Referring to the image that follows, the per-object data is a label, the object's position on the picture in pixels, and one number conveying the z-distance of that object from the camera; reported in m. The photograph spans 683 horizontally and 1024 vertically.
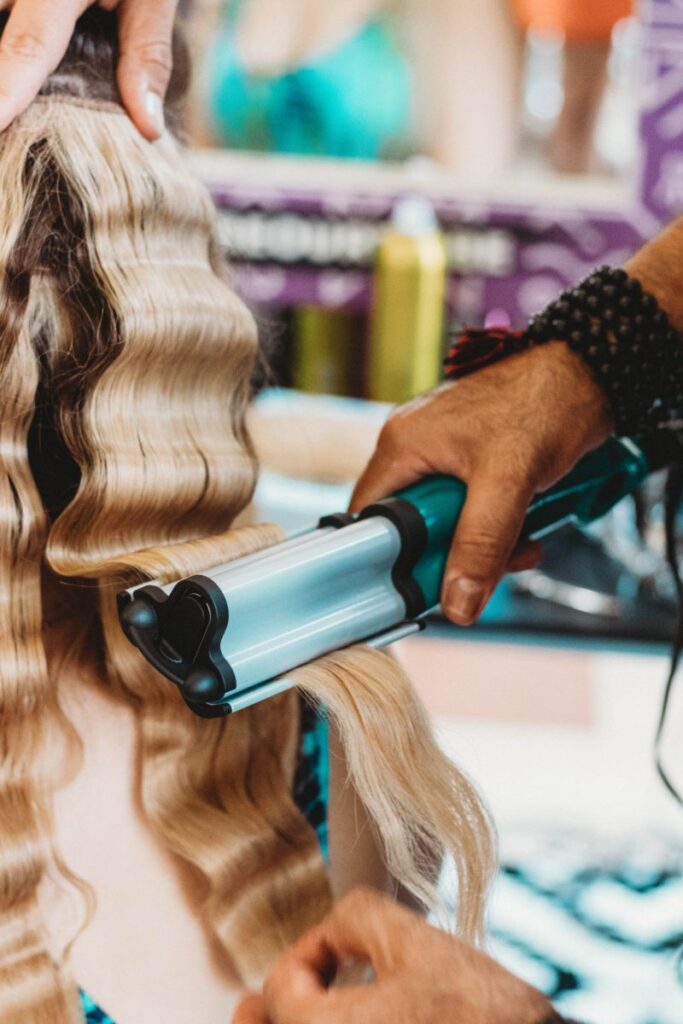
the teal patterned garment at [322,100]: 2.02
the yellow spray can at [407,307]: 2.01
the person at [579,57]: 1.92
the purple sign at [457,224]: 2.11
